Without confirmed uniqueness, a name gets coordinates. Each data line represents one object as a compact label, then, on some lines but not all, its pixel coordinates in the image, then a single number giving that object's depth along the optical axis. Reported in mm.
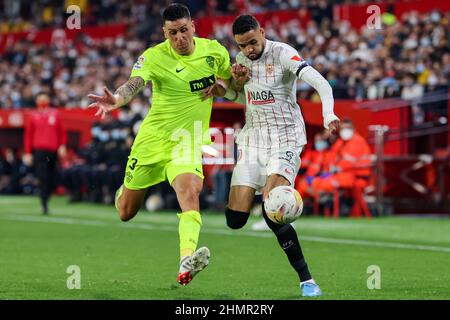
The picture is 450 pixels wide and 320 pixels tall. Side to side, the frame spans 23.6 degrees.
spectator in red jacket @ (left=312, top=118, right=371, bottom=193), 20141
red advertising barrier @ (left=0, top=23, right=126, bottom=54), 39188
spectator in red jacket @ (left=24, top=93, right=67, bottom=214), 21109
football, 9094
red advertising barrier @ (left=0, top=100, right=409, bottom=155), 21844
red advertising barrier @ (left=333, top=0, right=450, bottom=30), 27781
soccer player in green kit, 9891
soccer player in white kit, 9719
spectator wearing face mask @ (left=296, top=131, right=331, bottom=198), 20625
